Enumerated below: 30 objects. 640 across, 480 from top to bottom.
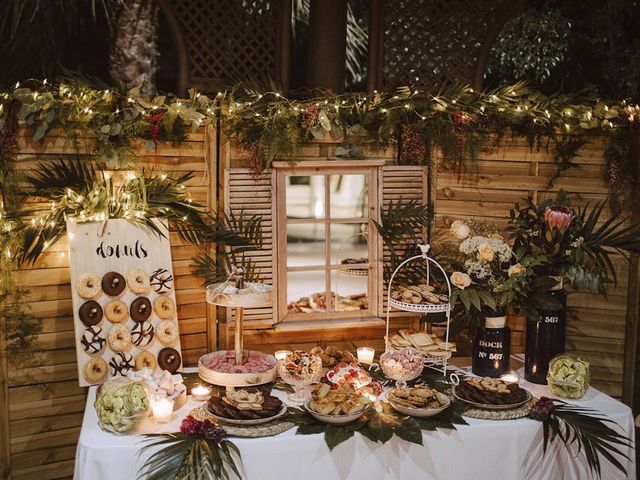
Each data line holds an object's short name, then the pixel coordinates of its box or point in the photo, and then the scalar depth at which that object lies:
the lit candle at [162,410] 3.39
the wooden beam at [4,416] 4.09
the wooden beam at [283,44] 4.54
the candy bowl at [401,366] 3.79
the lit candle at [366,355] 4.23
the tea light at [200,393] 3.67
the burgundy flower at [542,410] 3.56
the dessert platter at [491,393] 3.58
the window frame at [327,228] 4.43
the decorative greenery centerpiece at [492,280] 3.98
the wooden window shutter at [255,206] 4.34
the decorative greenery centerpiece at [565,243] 4.05
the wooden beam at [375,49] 4.65
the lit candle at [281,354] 3.98
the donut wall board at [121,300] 3.83
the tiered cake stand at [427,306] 3.91
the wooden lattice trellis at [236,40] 4.52
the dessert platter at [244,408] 3.33
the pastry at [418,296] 3.98
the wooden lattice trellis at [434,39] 4.80
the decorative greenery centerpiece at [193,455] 3.05
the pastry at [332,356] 4.04
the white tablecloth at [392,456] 3.16
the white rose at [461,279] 3.96
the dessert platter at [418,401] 3.49
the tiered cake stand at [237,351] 3.70
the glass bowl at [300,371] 3.64
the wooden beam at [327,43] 4.75
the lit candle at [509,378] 3.93
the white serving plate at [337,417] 3.37
